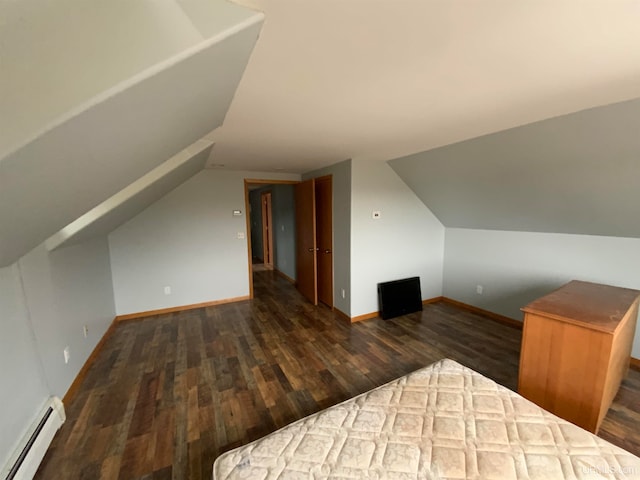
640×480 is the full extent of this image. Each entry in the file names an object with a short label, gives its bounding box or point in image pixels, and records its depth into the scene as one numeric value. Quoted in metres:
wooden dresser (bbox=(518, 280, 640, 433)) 1.61
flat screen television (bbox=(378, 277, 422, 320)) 3.61
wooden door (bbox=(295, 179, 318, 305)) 4.02
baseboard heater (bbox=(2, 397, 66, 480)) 1.42
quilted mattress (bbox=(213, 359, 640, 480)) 1.00
